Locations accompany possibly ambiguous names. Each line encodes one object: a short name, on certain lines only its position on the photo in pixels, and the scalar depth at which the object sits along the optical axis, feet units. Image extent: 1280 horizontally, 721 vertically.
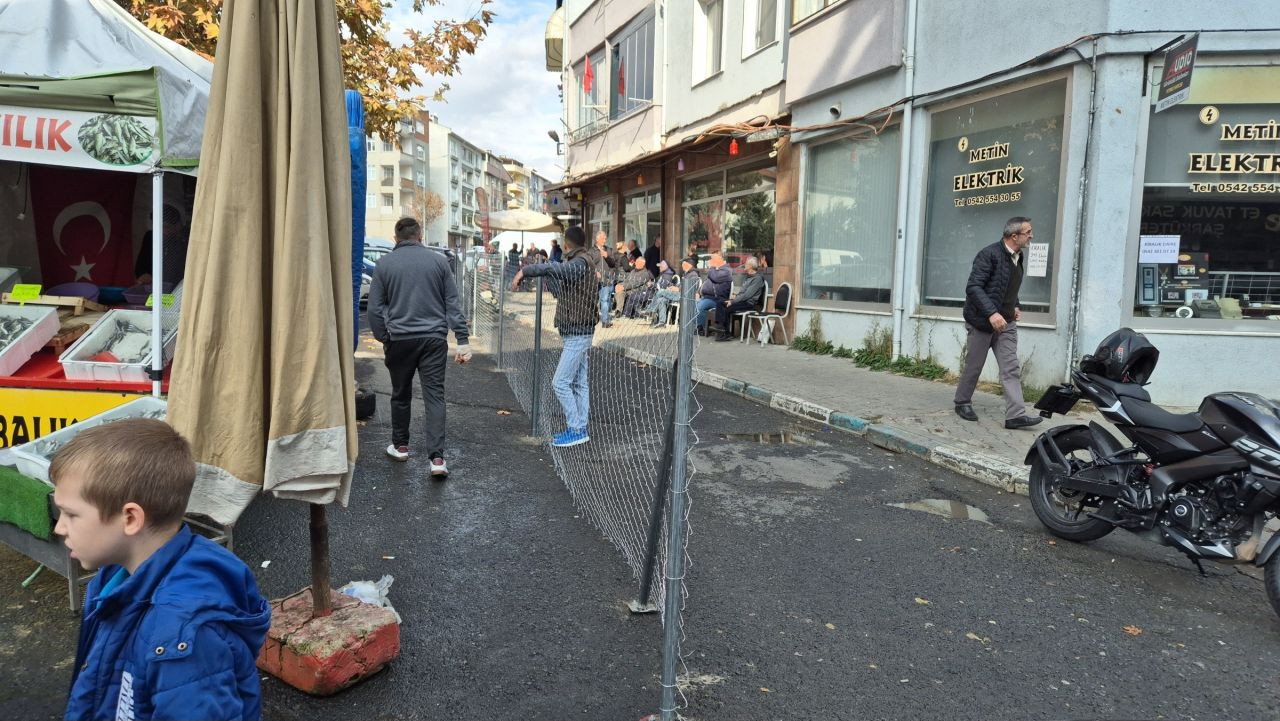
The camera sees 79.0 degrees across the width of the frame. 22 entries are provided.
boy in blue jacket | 5.21
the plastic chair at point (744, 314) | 46.12
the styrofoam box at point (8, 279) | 19.34
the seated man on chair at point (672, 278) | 53.97
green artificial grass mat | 10.91
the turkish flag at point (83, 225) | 21.34
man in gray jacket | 18.69
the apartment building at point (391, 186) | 259.60
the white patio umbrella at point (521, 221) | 84.41
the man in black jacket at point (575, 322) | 20.89
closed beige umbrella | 8.41
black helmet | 14.43
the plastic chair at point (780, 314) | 44.11
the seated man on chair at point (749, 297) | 46.29
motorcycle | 12.53
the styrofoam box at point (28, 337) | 14.98
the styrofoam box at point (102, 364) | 14.82
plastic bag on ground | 10.82
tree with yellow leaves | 33.60
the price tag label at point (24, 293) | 17.56
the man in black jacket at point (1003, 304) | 23.33
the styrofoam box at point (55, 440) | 11.51
